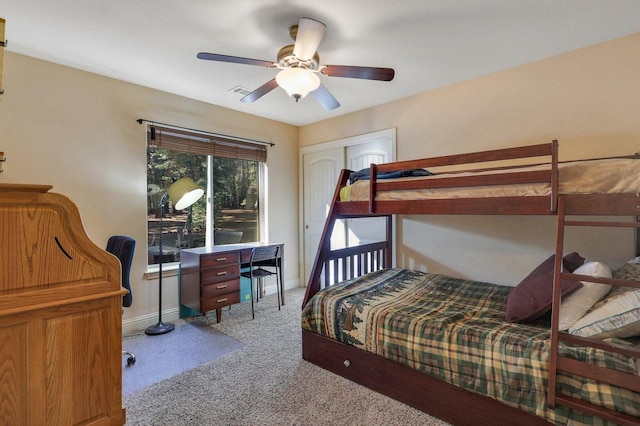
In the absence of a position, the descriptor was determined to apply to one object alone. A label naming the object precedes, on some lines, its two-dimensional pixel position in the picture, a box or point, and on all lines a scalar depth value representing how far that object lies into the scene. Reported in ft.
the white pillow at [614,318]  4.62
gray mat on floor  7.25
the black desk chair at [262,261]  11.03
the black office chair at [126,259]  7.66
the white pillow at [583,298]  5.32
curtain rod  10.15
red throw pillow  5.75
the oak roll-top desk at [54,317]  3.10
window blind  10.56
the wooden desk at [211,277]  9.84
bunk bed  4.53
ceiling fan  6.15
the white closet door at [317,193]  13.73
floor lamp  9.75
